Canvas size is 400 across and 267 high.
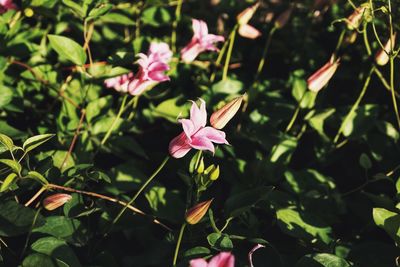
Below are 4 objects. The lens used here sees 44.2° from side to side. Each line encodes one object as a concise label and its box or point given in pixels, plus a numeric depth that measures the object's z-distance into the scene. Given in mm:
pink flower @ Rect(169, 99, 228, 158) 802
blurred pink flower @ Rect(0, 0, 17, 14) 1144
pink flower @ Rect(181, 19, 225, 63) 1202
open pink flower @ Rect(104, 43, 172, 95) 1027
